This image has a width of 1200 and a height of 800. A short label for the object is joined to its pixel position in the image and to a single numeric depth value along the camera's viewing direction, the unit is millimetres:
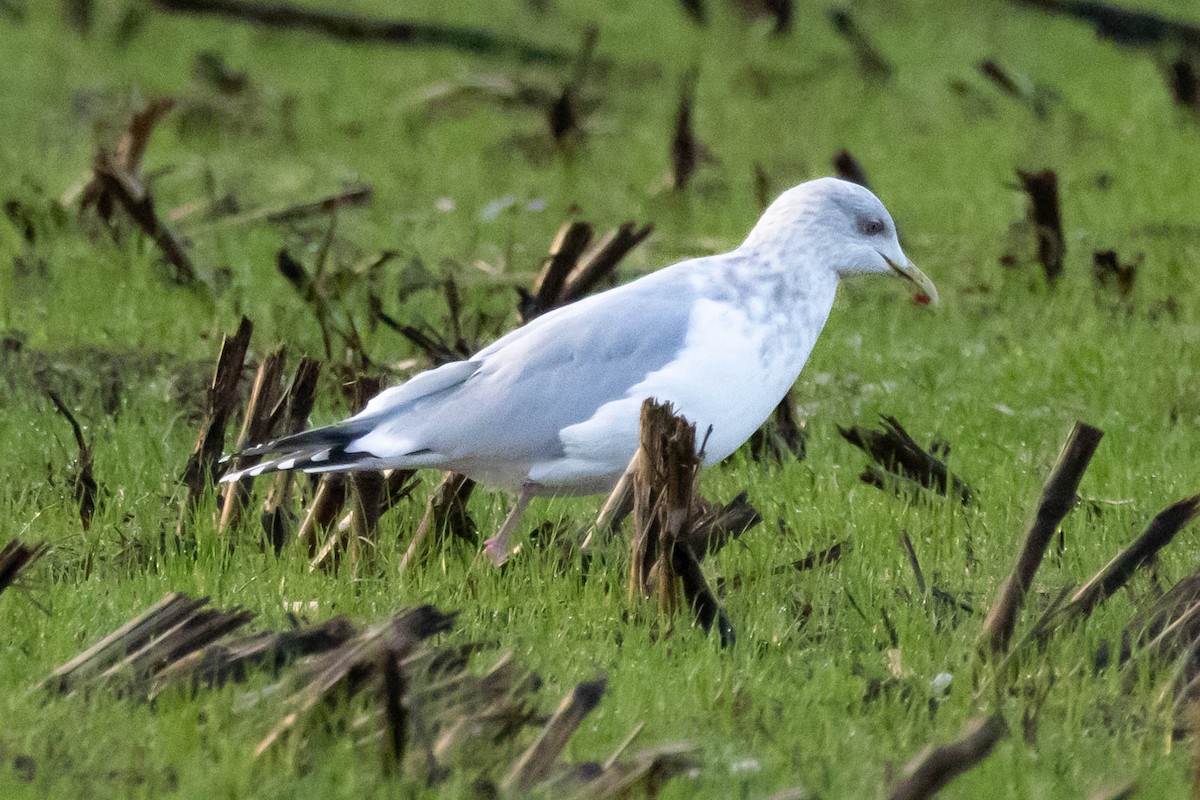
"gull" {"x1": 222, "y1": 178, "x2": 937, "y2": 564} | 8984
